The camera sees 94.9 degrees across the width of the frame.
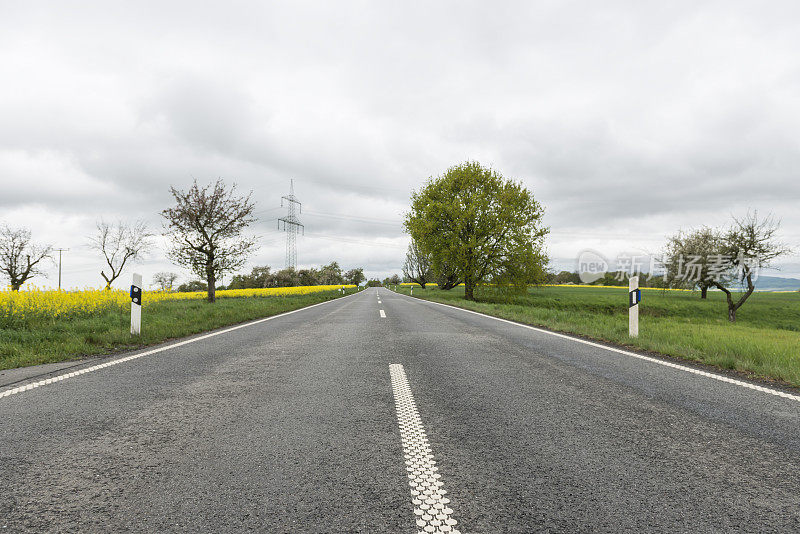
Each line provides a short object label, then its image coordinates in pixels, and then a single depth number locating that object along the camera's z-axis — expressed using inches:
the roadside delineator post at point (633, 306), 274.4
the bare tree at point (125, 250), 1739.7
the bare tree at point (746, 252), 851.4
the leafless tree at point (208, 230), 805.2
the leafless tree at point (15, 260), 1740.9
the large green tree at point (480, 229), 998.4
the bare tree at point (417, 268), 2734.5
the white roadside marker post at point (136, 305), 263.1
